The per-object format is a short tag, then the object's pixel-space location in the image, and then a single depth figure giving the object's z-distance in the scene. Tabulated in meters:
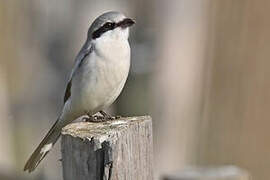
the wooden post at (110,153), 4.28
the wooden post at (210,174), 5.84
